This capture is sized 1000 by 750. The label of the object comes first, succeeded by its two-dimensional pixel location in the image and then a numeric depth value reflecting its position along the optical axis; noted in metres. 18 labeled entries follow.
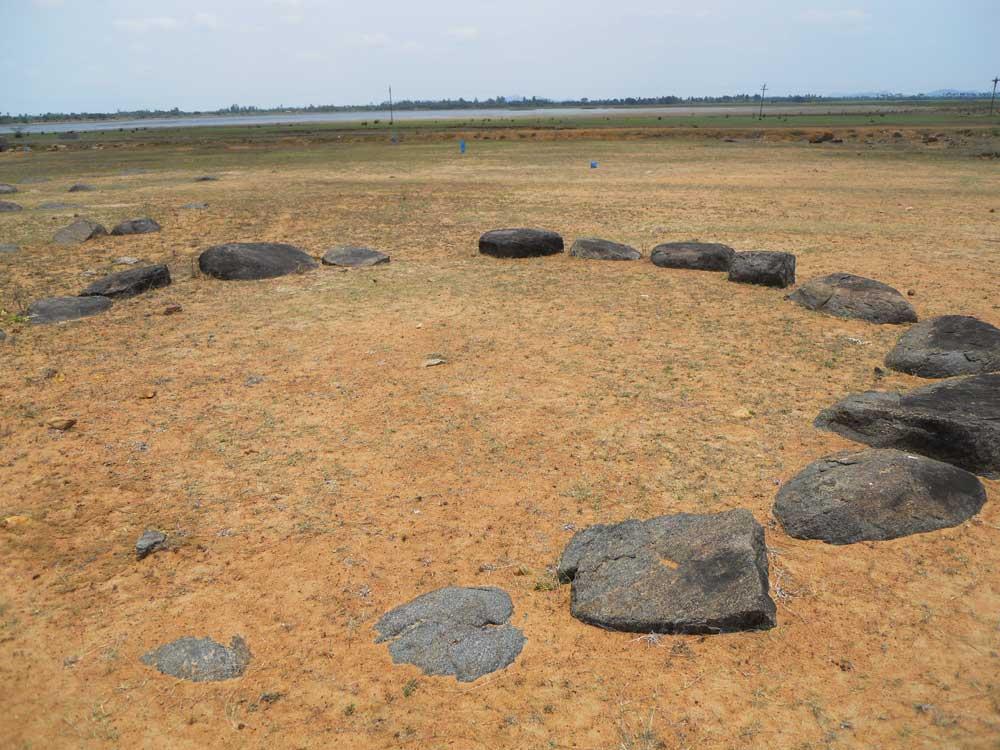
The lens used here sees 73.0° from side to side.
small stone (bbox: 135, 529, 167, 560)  5.10
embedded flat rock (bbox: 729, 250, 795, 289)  11.59
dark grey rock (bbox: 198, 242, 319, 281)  12.85
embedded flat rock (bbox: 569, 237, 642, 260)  13.86
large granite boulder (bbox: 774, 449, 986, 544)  5.00
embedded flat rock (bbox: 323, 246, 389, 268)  13.75
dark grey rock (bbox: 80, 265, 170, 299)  11.62
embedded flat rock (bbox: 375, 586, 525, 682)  4.02
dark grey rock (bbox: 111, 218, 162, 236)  16.95
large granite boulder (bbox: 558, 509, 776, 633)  4.17
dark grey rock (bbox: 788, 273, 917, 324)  9.84
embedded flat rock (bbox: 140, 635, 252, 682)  4.01
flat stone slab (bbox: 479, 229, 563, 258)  14.14
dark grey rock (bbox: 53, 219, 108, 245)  15.92
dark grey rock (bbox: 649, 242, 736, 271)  12.80
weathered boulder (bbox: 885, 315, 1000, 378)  7.84
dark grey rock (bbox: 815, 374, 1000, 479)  5.67
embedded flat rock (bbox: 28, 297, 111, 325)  10.60
